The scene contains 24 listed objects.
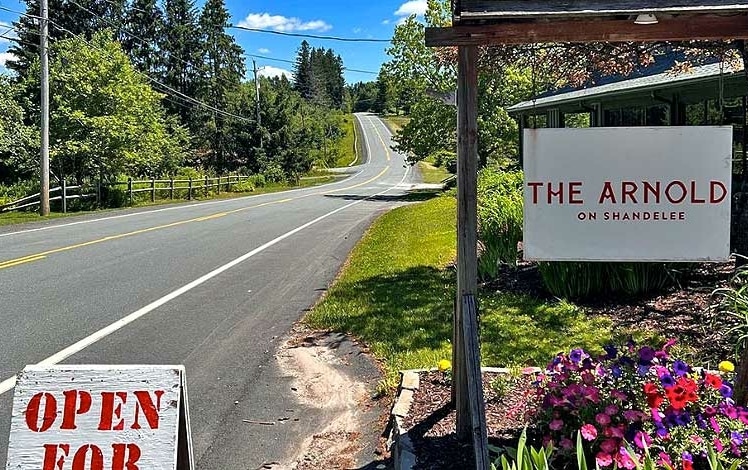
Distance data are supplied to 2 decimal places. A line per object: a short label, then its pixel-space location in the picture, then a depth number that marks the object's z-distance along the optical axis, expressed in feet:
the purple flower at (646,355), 10.71
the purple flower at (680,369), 10.48
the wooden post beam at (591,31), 10.36
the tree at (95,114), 90.12
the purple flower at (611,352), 11.05
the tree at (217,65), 208.33
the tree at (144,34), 213.05
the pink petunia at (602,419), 9.65
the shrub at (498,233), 26.66
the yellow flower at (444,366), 15.52
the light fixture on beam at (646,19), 9.83
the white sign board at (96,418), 9.18
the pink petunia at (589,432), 9.44
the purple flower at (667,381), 10.19
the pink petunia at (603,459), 9.20
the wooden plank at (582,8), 9.68
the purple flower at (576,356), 11.28
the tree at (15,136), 86.28
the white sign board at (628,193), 10.82
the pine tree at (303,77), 439.63
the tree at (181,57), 217.36
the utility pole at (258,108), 175.40
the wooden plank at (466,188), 11.10
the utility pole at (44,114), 70.85
